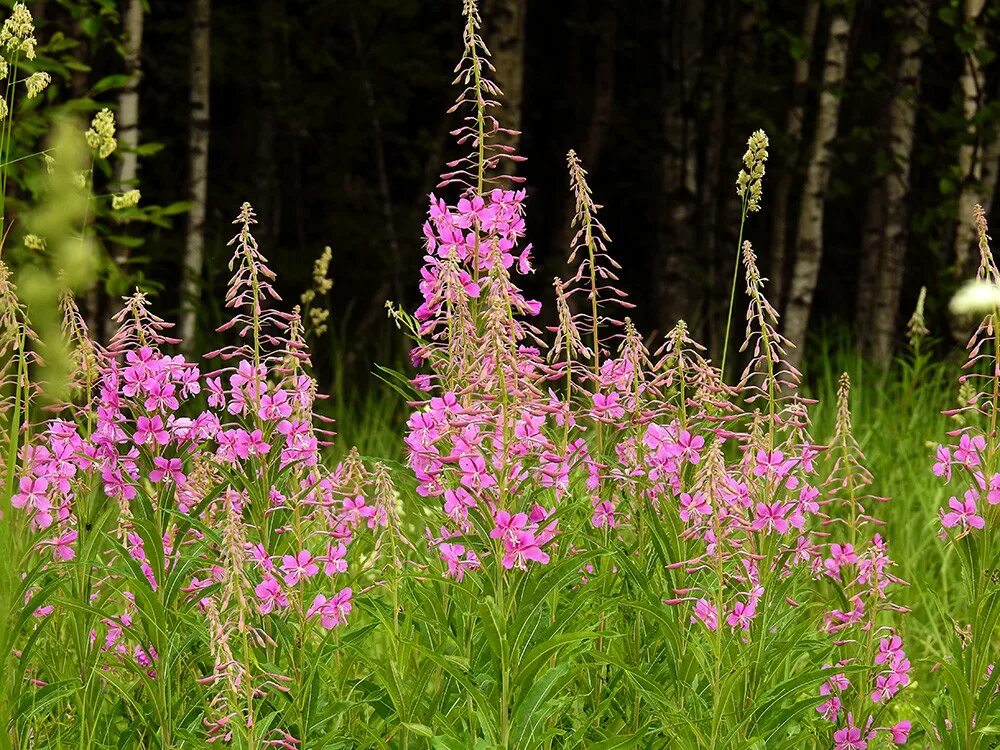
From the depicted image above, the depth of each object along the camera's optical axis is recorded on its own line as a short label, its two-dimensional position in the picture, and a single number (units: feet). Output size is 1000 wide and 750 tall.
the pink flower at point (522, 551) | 16.55
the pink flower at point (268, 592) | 18.88
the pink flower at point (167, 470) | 19.22
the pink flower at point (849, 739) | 21.98
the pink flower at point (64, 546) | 20.11
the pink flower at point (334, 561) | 20.27
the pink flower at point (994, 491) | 19.03
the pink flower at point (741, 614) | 18.61
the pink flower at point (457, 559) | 18.25
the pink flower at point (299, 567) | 18.95
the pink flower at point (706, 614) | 18.39
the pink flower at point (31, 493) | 19.42
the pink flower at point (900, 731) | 22.50
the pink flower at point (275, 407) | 19.30
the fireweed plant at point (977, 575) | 19.02
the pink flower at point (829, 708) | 22.16
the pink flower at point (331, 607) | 19.44
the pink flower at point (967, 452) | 20.03
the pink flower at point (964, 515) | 19.24
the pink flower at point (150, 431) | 19.35
